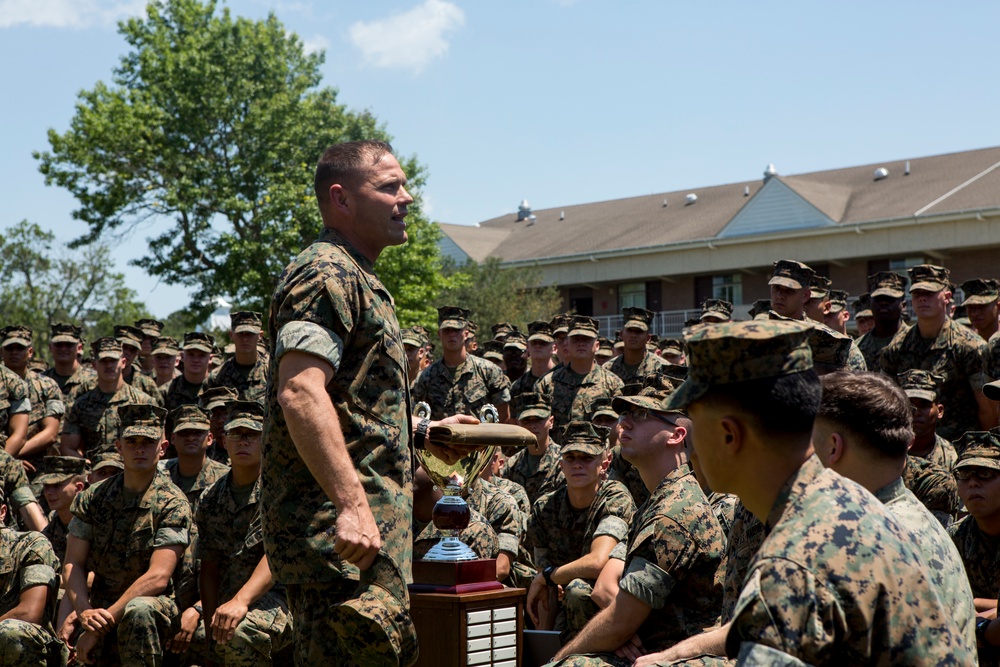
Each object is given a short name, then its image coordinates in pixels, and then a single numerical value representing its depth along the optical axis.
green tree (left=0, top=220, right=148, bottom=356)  38.12
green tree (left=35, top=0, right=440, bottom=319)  29.20
